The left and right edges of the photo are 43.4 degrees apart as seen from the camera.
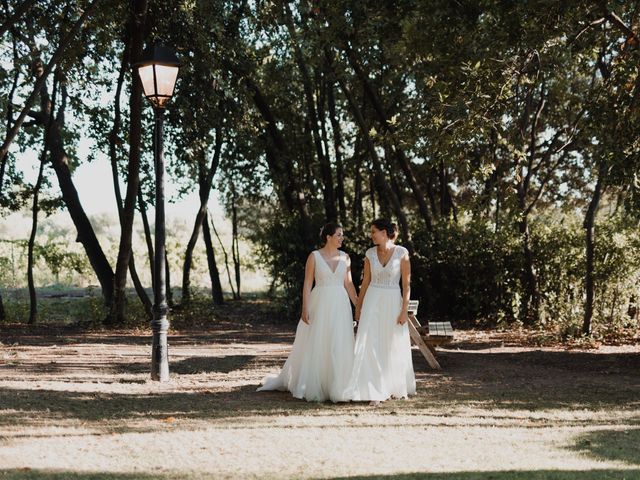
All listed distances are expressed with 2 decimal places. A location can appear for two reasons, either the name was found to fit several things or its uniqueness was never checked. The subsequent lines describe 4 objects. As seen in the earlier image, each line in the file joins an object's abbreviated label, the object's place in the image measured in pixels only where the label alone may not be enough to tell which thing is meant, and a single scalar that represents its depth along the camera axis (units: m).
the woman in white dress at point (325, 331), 9.59
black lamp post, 10.45
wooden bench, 11.69
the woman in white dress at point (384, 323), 9.66
